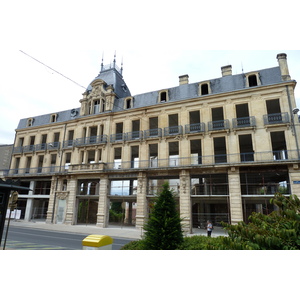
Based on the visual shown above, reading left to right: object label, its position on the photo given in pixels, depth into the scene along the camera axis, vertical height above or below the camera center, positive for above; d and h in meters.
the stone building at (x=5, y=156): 32.70 +7.20
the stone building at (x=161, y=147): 19.75 +6.84
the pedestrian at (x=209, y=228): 16.43 -1.68
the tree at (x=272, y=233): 4.19 -0.55
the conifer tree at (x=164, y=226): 6.61 -0.67
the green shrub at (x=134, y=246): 7.12 -1.51
